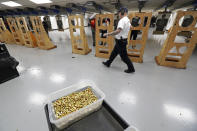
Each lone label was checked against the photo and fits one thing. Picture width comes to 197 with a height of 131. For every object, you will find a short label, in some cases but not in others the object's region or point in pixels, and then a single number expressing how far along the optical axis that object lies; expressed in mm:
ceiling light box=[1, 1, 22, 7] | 6121
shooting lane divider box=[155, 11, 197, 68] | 1958
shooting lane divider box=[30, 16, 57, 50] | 3560
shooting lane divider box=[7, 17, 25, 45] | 4305
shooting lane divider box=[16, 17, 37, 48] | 3924
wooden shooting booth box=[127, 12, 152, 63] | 2202
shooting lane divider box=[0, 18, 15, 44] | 5233
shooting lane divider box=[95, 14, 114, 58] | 2529
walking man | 1809
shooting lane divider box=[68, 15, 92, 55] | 2937
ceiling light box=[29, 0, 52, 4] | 5873
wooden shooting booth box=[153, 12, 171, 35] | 5285
